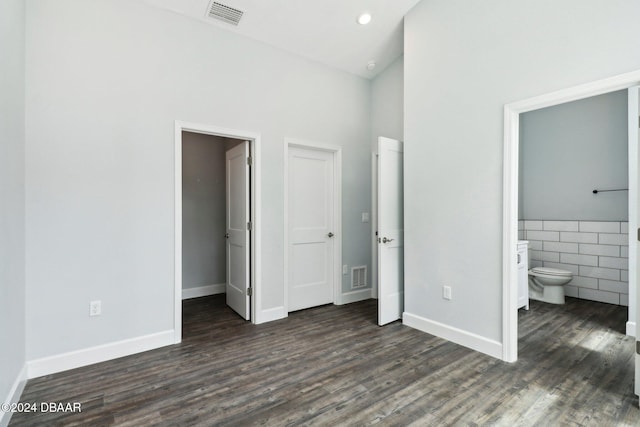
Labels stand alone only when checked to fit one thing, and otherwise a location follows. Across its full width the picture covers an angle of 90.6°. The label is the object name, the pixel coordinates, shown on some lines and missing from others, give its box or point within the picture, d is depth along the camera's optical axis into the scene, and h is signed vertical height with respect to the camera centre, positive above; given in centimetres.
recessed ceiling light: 328 +202
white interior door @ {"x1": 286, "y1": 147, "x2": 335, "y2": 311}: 385 -20
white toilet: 402 -95
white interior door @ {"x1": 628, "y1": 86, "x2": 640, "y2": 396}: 297 +16
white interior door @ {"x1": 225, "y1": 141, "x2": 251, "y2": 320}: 354 -22
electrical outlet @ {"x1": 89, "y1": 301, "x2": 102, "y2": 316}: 257 -79
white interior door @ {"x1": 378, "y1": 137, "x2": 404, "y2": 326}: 339 -22
